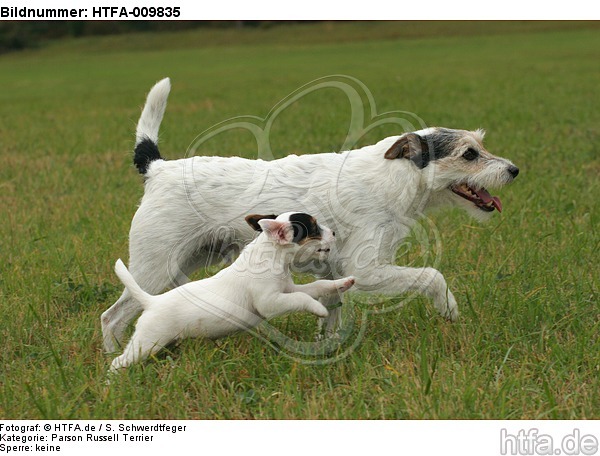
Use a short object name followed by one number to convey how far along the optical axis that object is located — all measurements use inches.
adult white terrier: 197.6
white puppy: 175.3
